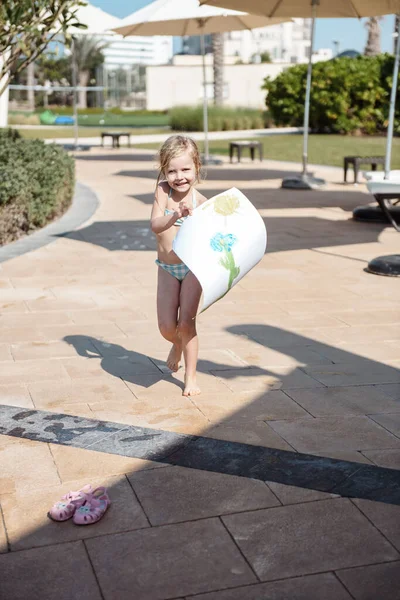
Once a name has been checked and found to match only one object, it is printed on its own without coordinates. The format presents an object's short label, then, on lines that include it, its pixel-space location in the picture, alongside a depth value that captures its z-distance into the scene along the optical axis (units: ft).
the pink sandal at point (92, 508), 9.94
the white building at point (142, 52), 435.12
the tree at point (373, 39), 126.41
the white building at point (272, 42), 387.14
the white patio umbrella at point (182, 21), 49.70
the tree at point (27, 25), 28.90
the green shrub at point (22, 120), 124.00
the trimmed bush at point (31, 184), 29.22
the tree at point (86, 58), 209.46
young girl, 13.33
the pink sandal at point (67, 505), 10.06
